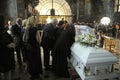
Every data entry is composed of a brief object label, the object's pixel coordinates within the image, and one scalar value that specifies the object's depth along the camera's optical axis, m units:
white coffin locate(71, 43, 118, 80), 1.78
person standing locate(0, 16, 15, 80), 1.81
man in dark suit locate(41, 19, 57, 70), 2.62
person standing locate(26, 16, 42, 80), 2.22
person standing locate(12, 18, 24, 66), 2.70
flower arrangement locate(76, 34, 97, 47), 1.98
